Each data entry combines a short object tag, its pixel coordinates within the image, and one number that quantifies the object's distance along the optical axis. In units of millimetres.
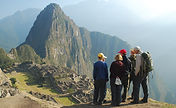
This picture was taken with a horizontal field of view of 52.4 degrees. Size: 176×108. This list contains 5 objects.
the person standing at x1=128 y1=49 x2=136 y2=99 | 10680
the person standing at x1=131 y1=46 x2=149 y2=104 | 10305
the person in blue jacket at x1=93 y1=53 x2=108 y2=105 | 10375
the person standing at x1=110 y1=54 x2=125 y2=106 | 9945
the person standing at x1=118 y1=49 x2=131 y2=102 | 10461
